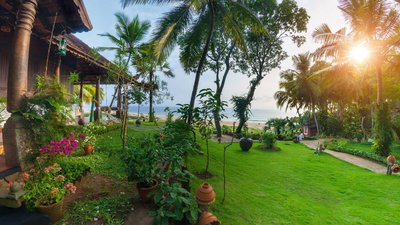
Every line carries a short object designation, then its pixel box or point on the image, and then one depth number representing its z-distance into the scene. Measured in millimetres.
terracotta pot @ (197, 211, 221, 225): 3166
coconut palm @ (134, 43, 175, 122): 6395
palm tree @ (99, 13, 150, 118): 14052
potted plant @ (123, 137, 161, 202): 3688
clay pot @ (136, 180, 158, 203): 3621
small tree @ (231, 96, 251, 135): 15225
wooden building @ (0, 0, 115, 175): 4297
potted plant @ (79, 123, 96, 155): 6598
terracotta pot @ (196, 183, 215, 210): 3578
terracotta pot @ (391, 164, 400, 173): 8375
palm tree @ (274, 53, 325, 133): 26750
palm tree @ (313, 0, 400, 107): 12211
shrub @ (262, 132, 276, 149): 13519
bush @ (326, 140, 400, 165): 10857
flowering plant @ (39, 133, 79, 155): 3684
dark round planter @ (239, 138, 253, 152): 12398
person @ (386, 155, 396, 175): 8219
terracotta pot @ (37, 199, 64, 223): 3062
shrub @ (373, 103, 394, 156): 11484
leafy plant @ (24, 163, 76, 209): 3099
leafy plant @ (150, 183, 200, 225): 2906
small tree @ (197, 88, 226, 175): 5125
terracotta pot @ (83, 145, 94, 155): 6578
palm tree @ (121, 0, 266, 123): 9180
